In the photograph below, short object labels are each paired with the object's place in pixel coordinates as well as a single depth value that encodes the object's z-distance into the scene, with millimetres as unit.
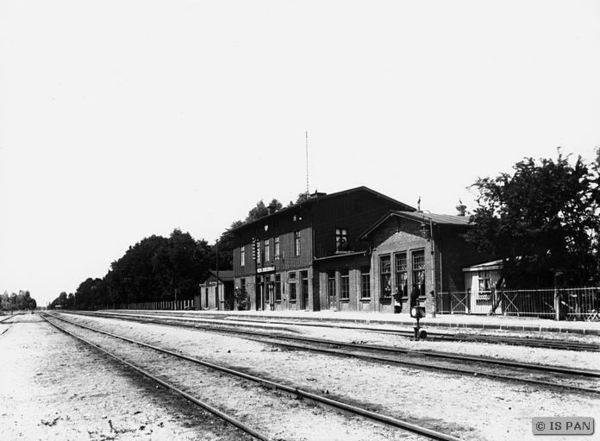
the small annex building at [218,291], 57975
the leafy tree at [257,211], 84562
